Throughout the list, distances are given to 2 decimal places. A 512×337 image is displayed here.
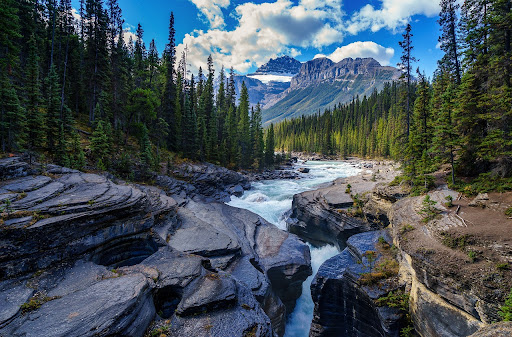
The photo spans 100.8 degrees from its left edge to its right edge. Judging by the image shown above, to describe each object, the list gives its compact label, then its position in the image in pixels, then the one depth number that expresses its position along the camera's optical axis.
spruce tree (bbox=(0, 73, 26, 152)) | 13.57
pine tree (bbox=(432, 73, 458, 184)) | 13.31
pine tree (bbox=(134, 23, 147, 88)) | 33.26
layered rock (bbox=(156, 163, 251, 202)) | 24.85
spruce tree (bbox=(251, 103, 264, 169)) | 54.79
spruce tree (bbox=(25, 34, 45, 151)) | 15.96
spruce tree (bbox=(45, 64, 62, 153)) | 17.42
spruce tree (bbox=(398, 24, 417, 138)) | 18.78
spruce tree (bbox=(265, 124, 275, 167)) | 58.34
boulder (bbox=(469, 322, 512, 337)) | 3.38
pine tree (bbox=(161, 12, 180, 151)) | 37.59
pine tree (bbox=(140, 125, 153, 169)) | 25.38
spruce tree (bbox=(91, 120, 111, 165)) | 20.44
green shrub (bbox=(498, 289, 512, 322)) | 5.59
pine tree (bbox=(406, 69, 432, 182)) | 16.72
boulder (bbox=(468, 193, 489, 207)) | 11.00
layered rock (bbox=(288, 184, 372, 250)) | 18.45
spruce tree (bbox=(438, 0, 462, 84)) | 18.78
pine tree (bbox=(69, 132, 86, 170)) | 17.20
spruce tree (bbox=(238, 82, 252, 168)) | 51.91
